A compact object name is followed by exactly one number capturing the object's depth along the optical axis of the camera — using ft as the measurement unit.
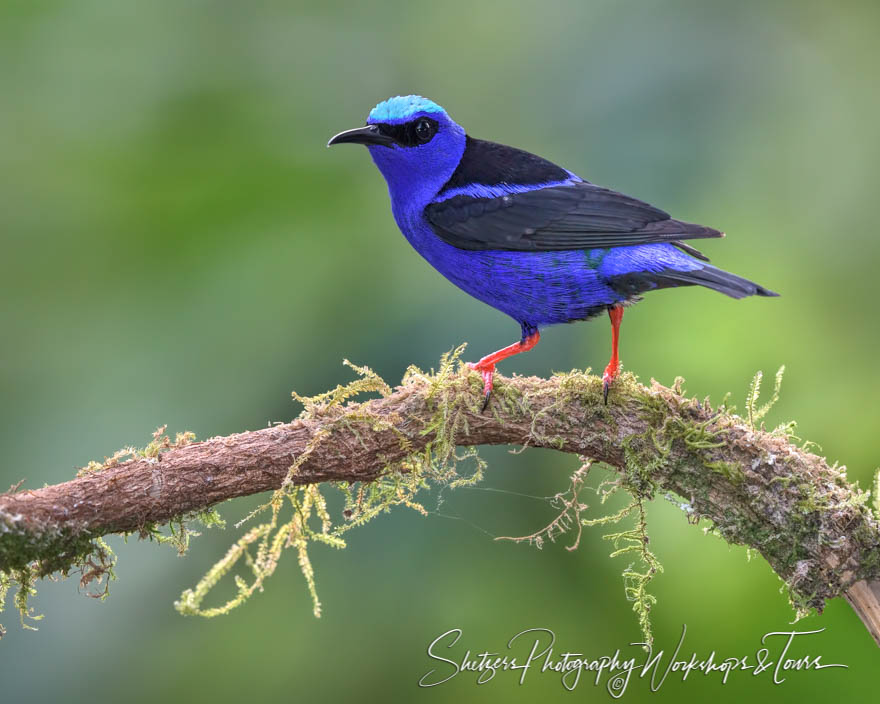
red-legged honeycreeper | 22.97
